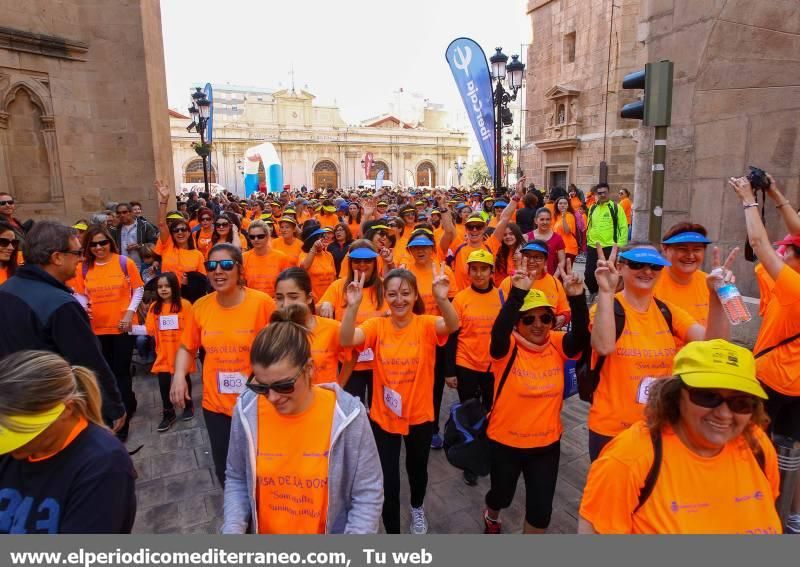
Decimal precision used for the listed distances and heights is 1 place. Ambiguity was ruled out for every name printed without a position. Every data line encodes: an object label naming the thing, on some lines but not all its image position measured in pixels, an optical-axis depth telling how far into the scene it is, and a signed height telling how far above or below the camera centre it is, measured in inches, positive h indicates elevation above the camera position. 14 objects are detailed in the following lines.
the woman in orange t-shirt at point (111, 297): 188.4 -36.5
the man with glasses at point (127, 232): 295.6 -17.4
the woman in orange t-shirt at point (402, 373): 126.3 -45.3
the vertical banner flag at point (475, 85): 439.8 +104.6
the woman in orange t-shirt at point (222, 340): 129.6 -37.1
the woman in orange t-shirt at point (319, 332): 127.9 -34.4
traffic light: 164.2 +35.2
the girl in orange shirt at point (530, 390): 114.7 -45.1
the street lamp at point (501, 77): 466.0 +118.0
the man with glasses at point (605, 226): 336.2 -18.9
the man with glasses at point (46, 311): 109.5 -23.9
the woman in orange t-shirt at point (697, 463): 64.7 -36.5
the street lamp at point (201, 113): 622.2 +117.1
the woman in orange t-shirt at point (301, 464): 79.4 -43.1
